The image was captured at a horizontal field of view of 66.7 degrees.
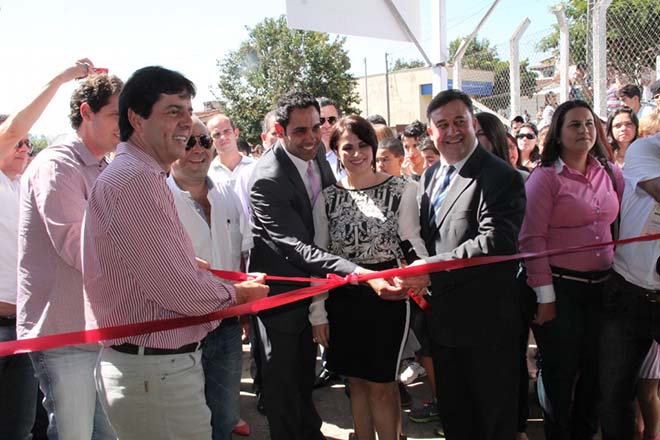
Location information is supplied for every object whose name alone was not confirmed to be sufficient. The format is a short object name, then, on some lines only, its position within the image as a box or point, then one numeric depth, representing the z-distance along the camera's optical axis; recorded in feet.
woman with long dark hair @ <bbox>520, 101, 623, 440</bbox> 10.10
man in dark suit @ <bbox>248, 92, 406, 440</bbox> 9.89
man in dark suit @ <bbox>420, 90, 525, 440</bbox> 9.10
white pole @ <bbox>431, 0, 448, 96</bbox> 15.74
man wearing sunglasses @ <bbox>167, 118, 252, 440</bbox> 10.14
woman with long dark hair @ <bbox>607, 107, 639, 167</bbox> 15.53
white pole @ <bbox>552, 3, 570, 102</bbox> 22.24
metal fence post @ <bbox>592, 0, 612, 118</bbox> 19.74
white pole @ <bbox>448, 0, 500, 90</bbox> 17.19
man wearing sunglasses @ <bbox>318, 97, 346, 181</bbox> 17.23
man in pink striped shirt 6.12
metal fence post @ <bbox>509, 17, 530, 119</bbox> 24.81
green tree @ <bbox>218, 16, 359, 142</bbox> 114.11
